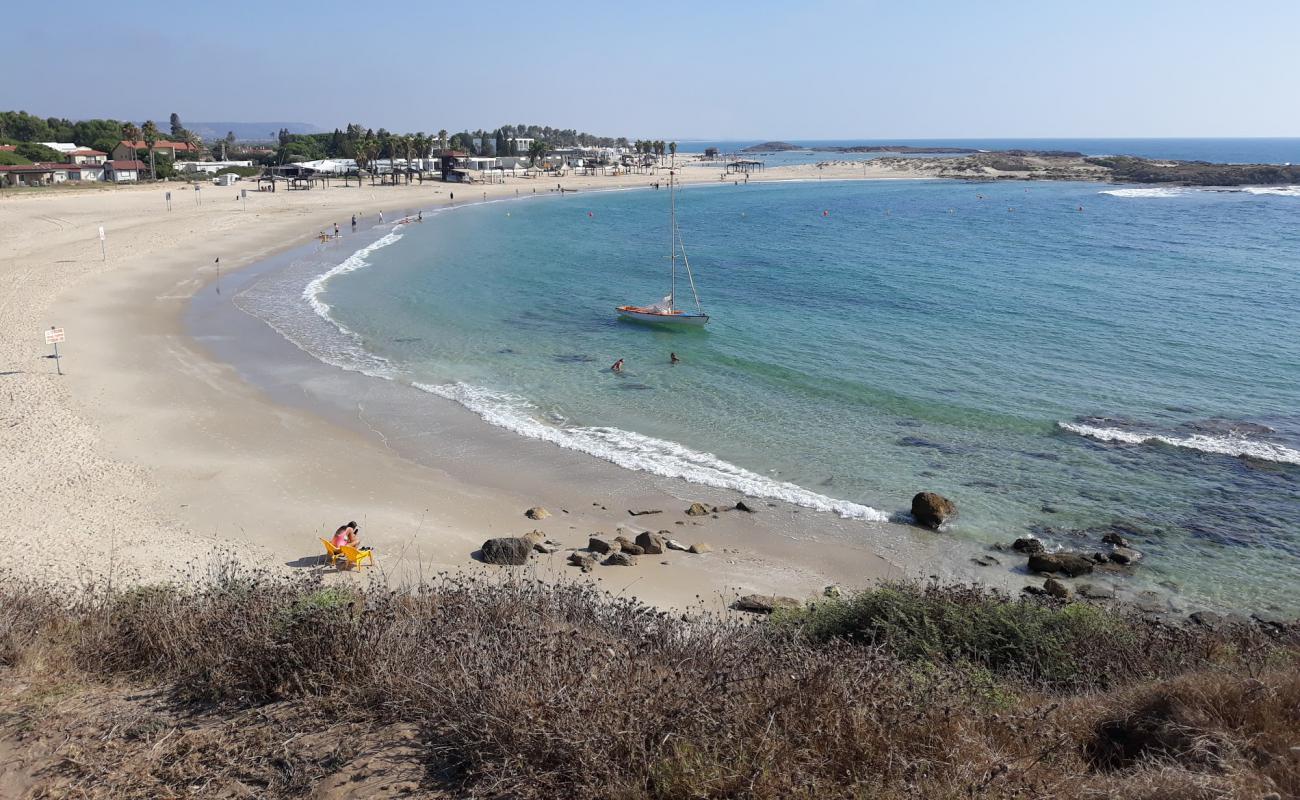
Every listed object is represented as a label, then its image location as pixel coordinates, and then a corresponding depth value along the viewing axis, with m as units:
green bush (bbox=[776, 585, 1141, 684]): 9.15
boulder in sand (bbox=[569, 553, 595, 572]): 15.00
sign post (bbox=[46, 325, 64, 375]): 25.20
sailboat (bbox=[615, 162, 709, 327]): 35.22
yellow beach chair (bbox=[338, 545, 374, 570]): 14.50
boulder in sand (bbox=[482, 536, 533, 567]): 15.05
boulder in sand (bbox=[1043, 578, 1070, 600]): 14.56
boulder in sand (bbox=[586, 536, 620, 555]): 15.90
